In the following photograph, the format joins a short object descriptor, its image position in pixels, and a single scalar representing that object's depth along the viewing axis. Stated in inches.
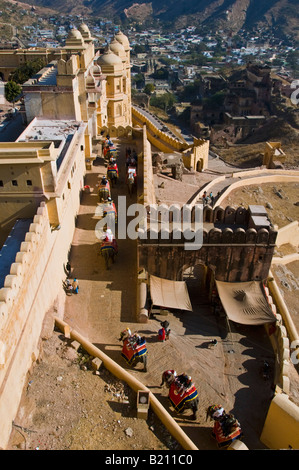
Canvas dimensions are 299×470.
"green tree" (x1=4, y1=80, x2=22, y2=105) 1547.7
